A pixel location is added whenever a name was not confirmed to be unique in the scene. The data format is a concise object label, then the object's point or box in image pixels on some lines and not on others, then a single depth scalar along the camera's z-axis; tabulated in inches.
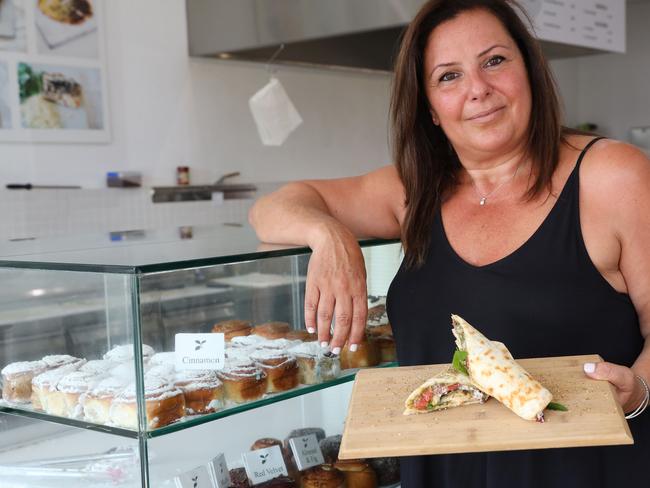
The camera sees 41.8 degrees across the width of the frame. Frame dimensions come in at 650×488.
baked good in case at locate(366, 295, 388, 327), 77.4
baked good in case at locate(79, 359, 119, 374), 61.4
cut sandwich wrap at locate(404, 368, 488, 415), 50.4
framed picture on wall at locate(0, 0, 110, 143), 152.3
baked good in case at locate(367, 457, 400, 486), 82.6
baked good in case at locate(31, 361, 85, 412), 62.7
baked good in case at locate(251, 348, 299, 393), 66.1
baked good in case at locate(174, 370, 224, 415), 59.8
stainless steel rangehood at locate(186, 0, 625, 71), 152.3
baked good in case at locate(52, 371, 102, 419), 60.4
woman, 60.0
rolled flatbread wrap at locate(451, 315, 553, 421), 47.6
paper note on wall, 182.5
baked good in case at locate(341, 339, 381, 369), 72.5
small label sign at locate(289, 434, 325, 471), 79.9
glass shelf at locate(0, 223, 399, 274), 57.2
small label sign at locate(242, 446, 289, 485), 75.4
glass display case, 58.5
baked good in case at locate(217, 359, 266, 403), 62.8
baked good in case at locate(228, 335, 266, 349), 67.2
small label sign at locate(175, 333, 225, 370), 60.9
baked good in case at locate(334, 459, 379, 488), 80.5
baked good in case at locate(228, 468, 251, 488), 73.0
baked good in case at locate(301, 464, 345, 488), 78.5
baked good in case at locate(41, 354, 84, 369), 65.0
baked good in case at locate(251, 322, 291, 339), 71.7
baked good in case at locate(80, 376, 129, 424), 58.4
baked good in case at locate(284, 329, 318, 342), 71.4
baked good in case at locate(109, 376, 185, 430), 56.9
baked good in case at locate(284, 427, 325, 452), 82.3
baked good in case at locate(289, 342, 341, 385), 68.9
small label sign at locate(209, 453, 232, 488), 70.1
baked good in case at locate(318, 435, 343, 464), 82.5
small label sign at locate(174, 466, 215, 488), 66.7
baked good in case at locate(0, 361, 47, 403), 65.5
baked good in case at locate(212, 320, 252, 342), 67.2
